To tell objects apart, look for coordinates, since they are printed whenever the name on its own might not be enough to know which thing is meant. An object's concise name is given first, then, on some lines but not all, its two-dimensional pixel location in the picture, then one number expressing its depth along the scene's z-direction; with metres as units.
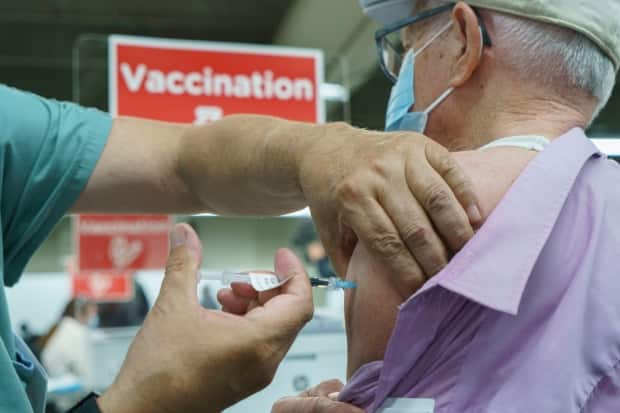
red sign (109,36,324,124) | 3.06
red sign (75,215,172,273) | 5.57
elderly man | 0.89
